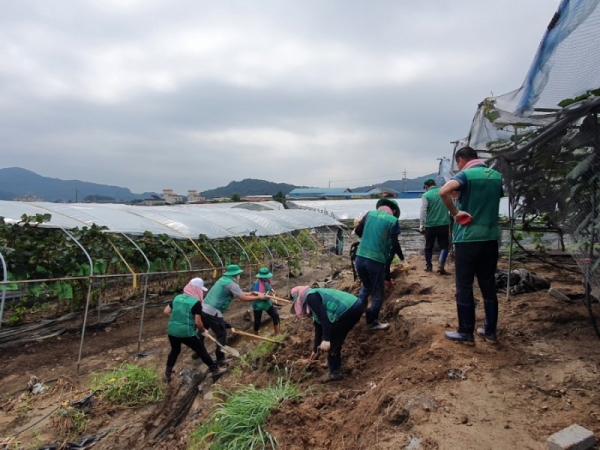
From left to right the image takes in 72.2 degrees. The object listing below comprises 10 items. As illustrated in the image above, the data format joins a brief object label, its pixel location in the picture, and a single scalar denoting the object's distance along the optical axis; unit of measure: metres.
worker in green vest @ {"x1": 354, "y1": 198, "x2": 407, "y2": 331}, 4.62
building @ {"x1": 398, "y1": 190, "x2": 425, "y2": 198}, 51.68
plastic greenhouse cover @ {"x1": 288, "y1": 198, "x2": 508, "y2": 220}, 28.14
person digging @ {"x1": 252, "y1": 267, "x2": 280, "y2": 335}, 7.05
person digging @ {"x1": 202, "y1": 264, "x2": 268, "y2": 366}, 6.33
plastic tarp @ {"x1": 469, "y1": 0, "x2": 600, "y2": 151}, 2.97
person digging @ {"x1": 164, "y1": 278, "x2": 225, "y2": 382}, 5.41
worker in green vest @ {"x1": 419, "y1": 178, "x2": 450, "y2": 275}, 6.38
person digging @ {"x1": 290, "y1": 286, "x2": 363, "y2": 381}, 3.95
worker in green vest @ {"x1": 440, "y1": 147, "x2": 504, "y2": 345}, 3.38
